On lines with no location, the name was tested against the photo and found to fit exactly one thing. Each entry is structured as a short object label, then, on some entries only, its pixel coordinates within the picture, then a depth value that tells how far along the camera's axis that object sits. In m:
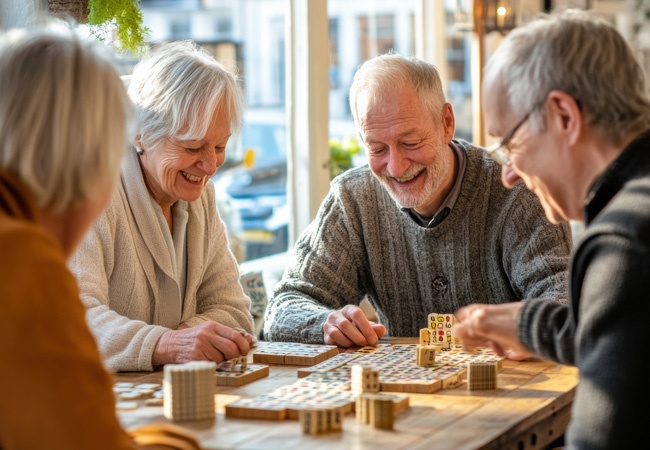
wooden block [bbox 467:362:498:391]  2.46
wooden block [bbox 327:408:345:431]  2.09
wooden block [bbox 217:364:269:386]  2.54
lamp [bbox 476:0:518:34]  6.38
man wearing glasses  1.79
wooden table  2.03
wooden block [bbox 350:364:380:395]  2.34
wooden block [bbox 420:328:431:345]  2.92
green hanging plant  3.17
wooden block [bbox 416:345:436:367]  2.65
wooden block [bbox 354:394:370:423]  2.15
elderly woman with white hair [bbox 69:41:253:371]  2.95
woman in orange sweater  1.55
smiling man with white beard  3.24
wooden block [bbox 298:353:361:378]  2.61
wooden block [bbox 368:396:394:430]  2.10
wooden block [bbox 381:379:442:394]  2.43
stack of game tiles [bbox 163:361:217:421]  2.21
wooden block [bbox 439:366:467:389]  2.49
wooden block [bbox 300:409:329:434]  2.08
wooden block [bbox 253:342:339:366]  2.77
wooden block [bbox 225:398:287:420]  2.19
